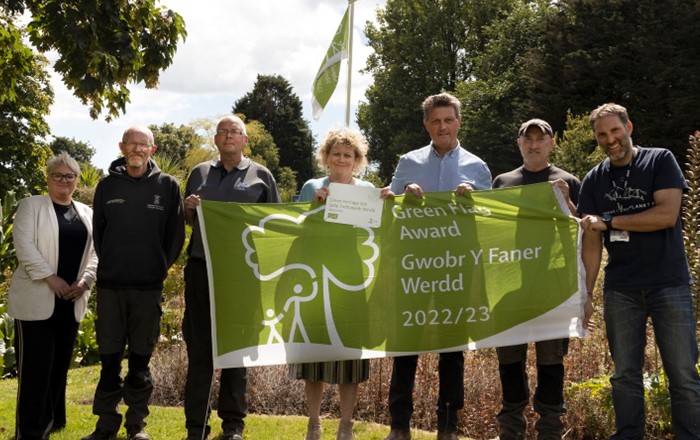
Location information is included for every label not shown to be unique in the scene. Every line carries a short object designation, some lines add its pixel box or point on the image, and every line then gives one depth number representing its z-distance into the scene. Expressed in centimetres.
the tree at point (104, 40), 710
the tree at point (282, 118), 7700
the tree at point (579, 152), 2655
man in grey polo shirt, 625
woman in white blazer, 616
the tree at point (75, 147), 9712
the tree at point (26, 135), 2886
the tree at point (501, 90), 4219
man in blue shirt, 617
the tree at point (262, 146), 6469
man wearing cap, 592
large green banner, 599
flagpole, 1545
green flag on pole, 1606
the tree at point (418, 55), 4838
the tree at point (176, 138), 7371
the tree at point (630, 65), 3333
